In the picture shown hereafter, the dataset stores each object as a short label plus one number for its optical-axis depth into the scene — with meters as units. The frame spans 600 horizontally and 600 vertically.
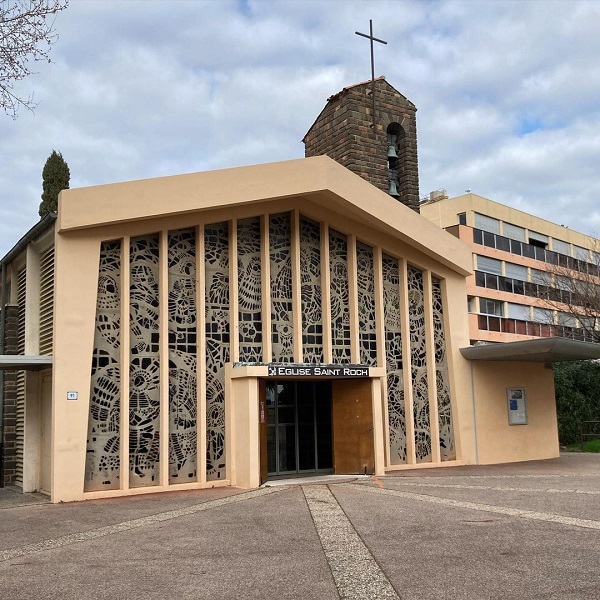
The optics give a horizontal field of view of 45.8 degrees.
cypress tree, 19.70
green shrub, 23.86
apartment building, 39.34
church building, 12.69
